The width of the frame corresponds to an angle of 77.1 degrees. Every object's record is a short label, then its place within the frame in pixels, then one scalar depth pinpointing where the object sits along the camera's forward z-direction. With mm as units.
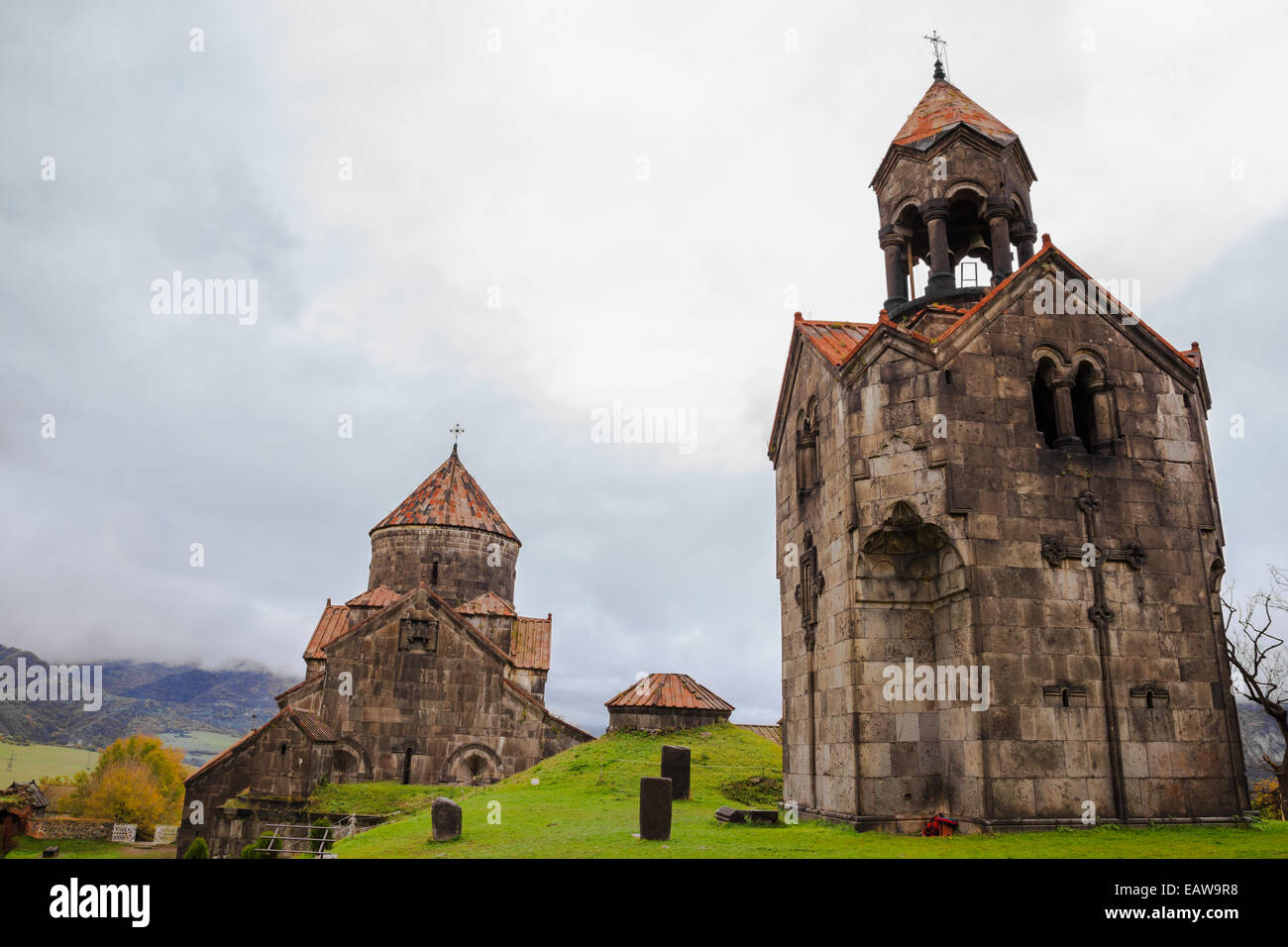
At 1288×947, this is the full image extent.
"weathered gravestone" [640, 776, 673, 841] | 10773
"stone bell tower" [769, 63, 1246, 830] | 10453
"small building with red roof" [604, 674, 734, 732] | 22562
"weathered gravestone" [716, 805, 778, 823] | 12539
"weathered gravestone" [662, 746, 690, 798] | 16147
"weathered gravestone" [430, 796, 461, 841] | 11828
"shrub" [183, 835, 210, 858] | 17297
